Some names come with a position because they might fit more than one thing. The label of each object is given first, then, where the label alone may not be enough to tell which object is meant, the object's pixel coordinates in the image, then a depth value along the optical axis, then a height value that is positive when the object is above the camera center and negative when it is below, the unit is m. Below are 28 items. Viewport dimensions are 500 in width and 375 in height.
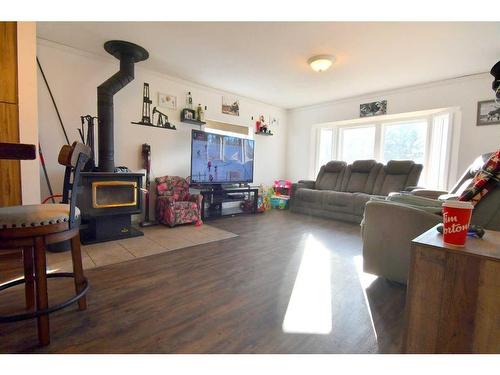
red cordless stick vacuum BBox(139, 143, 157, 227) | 3.47 -0.06
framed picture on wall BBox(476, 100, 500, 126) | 3.30 +0.85
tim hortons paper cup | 0.88 -0.16
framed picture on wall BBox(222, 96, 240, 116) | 4.52 +1.14
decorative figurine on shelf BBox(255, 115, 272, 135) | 5.05 +0.87
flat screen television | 3.71 +0.15
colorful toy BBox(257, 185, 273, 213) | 4.68 -0.58
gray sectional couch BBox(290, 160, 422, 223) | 3.89 -0.24
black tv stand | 3.98 -0.54
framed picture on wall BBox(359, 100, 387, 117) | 4.32 +1.13
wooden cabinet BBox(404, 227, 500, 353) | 0.81 -0.42
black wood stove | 2.63 -0.20
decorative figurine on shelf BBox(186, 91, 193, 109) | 3.98 +1.05
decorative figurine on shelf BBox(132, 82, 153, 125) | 3.51 +0.82
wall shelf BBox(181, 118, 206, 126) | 3.90 +0.72
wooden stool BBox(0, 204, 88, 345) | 1.04 -0.31
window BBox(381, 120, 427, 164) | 4.11 +0.56
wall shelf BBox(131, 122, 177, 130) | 3.49 +0.58
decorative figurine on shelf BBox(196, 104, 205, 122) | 4.06 +0.87
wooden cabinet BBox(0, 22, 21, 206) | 2.00 +0.44
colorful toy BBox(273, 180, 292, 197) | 5.25 -0.37
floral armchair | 3.34 -0.49
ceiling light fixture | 2.90 +1.27
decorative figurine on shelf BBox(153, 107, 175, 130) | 3.68 +0.67
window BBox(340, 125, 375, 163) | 4.69 +0.57
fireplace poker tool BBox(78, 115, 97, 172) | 2.87 +0.38
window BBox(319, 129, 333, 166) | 5.27 +0.54
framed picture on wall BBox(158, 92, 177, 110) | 3.68 +0.97
